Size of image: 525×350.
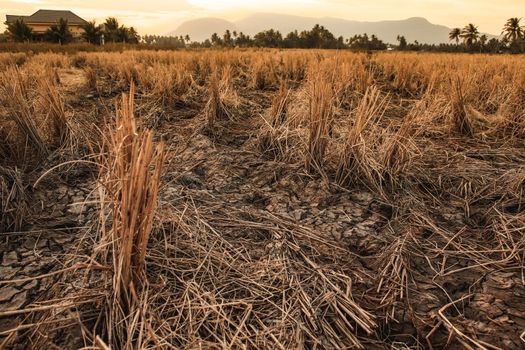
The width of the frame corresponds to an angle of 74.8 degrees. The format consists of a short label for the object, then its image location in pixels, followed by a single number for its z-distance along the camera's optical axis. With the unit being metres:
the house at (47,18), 44.06
